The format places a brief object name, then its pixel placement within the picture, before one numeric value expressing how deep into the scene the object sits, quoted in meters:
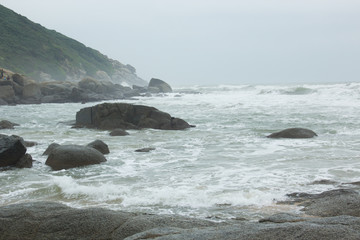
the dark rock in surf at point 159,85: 60.52
